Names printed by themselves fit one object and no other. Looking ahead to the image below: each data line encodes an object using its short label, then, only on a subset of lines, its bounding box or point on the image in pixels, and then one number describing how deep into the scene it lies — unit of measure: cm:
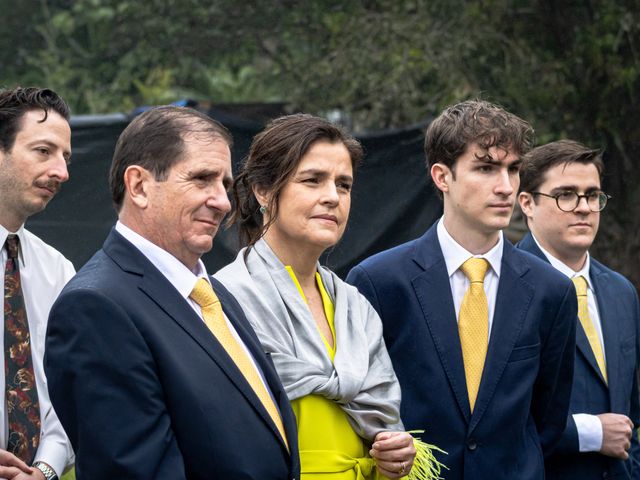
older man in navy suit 541
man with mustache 733
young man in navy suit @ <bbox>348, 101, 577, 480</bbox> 775
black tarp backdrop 1197
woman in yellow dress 690
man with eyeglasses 879
